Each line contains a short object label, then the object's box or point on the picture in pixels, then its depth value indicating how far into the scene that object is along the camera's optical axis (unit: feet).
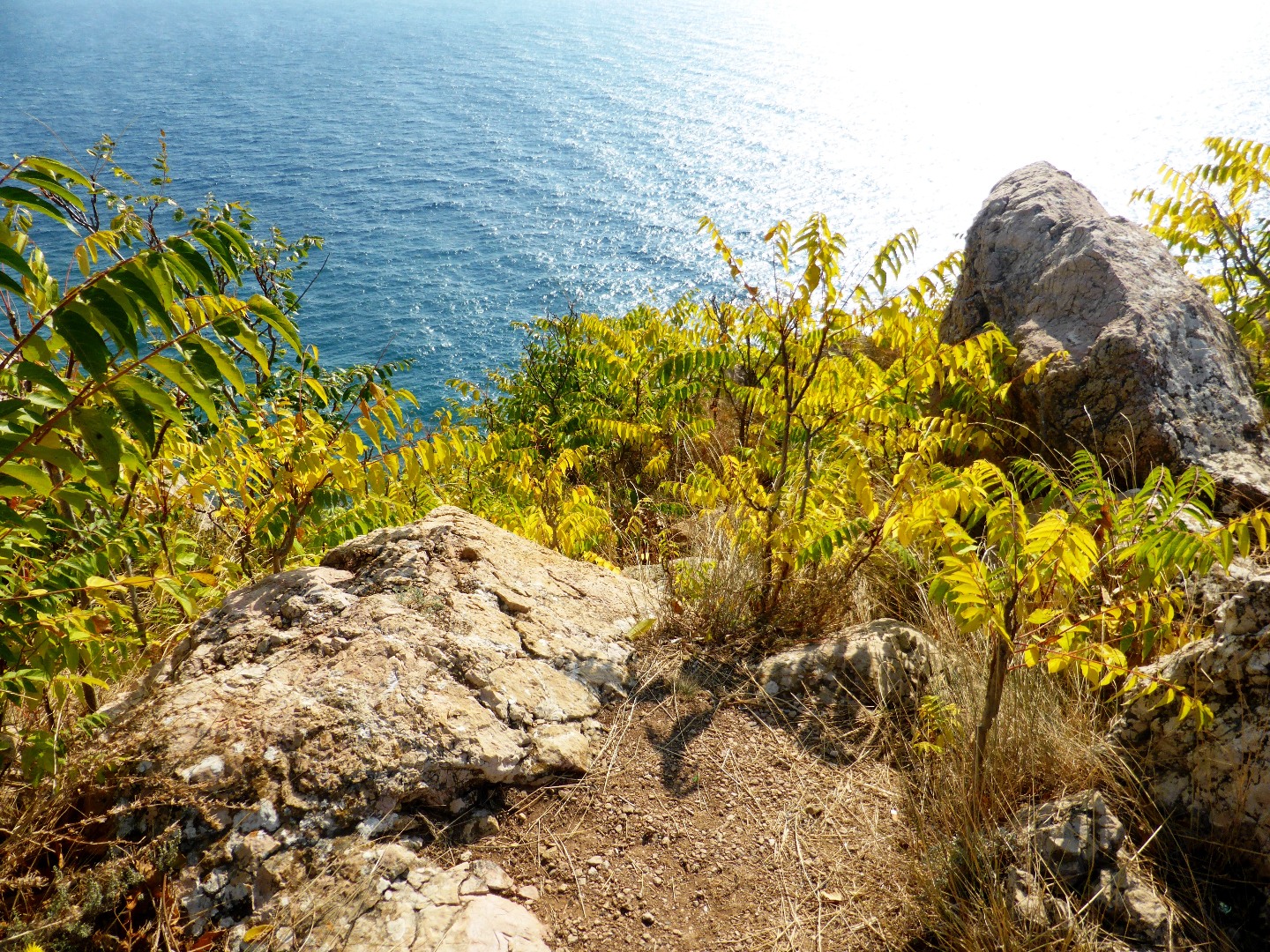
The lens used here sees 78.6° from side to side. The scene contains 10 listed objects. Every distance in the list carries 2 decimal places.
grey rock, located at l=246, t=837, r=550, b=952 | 8.39
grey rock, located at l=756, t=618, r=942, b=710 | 12.26
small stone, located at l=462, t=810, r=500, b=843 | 9.96
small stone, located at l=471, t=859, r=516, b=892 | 9.29
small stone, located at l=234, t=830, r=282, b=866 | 8.84
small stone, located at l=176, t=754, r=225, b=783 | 9.18
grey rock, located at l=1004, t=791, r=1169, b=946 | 8.46
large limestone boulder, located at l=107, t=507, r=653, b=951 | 8.84
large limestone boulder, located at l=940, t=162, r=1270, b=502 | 18.17
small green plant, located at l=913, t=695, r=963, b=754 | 10.69
